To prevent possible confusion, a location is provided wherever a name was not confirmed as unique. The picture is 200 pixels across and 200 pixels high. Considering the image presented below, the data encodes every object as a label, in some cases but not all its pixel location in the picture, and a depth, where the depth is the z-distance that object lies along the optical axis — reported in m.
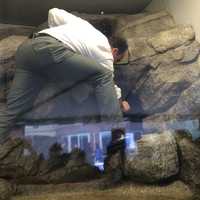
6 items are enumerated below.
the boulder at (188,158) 1.62
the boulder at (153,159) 1.56
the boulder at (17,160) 1.52
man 1.55
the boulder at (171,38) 1.99
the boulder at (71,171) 1.51
